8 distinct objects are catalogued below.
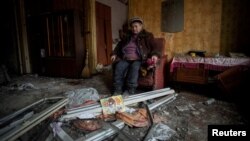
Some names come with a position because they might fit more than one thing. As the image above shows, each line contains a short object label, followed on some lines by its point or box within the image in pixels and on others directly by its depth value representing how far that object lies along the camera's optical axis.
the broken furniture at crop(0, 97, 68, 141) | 1.34
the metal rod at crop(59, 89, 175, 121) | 1.82
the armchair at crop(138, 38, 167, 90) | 2.51
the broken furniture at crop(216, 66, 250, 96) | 2.33
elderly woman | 2.59
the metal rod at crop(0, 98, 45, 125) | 1.68
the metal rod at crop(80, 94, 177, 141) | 1.46
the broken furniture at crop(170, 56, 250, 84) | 2.47
